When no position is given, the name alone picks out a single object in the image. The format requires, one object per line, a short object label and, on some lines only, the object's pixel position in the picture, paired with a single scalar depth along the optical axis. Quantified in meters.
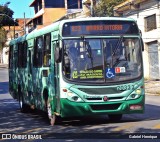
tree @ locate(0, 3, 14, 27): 86.19
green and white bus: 11.30
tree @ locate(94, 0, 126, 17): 39.41
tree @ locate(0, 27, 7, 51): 79.32
